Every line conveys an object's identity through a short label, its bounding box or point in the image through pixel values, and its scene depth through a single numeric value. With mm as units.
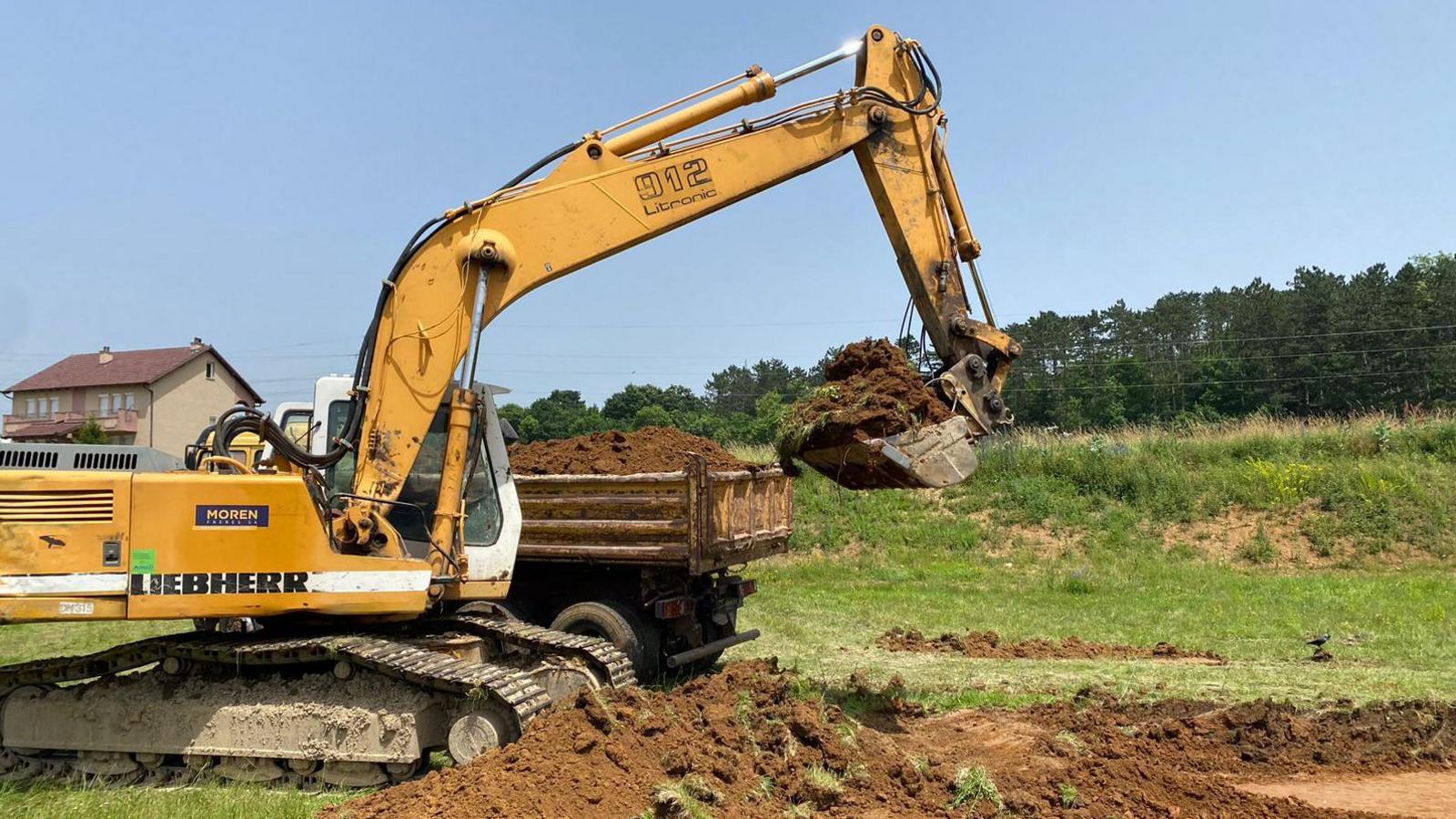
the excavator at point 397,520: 6109
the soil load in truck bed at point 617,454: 9539
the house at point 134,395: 50969
